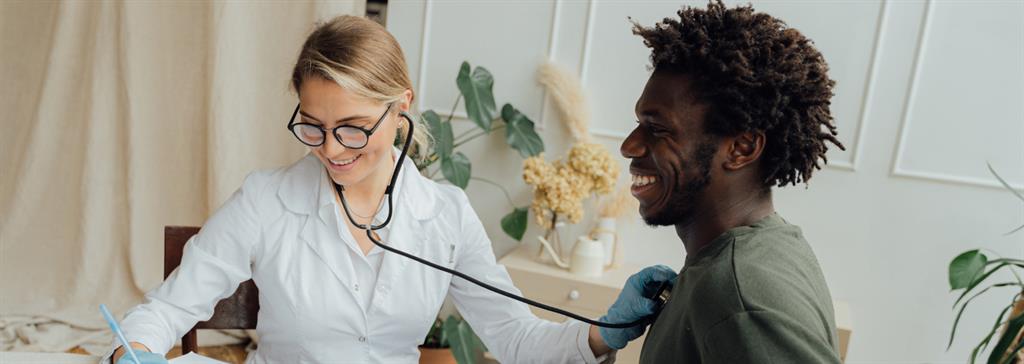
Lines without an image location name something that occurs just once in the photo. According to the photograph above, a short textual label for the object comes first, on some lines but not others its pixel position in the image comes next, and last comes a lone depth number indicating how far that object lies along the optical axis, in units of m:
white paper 1.10
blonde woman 1.33
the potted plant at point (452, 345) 2.36
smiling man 0.76
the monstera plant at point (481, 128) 2.50
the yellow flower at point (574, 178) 2.40
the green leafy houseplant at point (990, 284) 1.72
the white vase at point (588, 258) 2.39
